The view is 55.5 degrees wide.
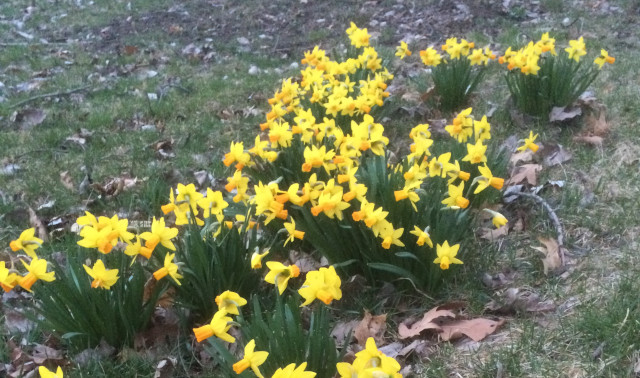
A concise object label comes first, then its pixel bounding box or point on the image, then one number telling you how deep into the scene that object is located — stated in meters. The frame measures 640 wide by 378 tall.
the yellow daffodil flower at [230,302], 1.89
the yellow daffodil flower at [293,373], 1.48
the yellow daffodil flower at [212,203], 2.45
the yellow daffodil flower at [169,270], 2.09
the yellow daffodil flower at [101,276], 2.02
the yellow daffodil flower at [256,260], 2.18
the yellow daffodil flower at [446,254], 2.23
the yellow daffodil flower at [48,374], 1.57
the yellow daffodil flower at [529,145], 3.00
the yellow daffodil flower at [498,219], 2.30
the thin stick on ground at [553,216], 2.61
